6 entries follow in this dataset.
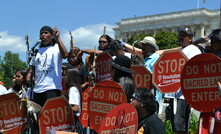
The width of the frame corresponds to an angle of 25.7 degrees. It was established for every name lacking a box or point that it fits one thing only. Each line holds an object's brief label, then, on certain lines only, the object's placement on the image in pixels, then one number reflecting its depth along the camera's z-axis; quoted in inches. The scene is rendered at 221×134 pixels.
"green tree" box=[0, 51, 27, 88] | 3361.2
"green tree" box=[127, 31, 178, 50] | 2481.5
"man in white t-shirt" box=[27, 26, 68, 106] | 242.1
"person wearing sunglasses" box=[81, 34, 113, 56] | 287.6
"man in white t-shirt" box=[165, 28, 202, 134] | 232.1
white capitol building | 3513.8
